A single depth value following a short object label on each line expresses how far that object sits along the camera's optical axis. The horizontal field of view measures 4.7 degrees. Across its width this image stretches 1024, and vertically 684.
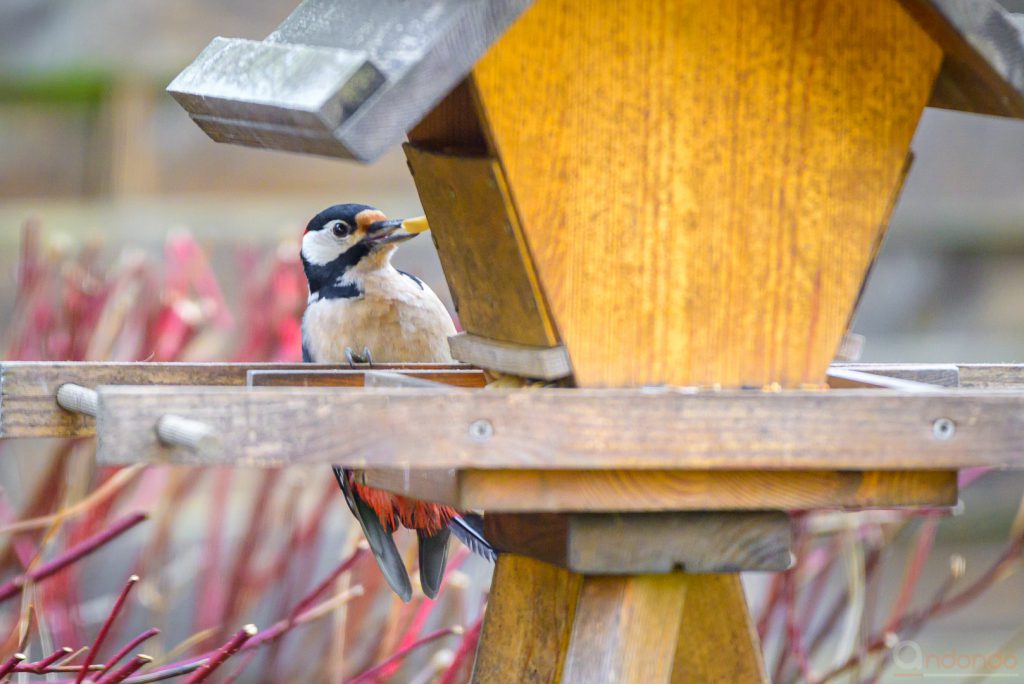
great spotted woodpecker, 5.83
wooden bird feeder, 5.46
